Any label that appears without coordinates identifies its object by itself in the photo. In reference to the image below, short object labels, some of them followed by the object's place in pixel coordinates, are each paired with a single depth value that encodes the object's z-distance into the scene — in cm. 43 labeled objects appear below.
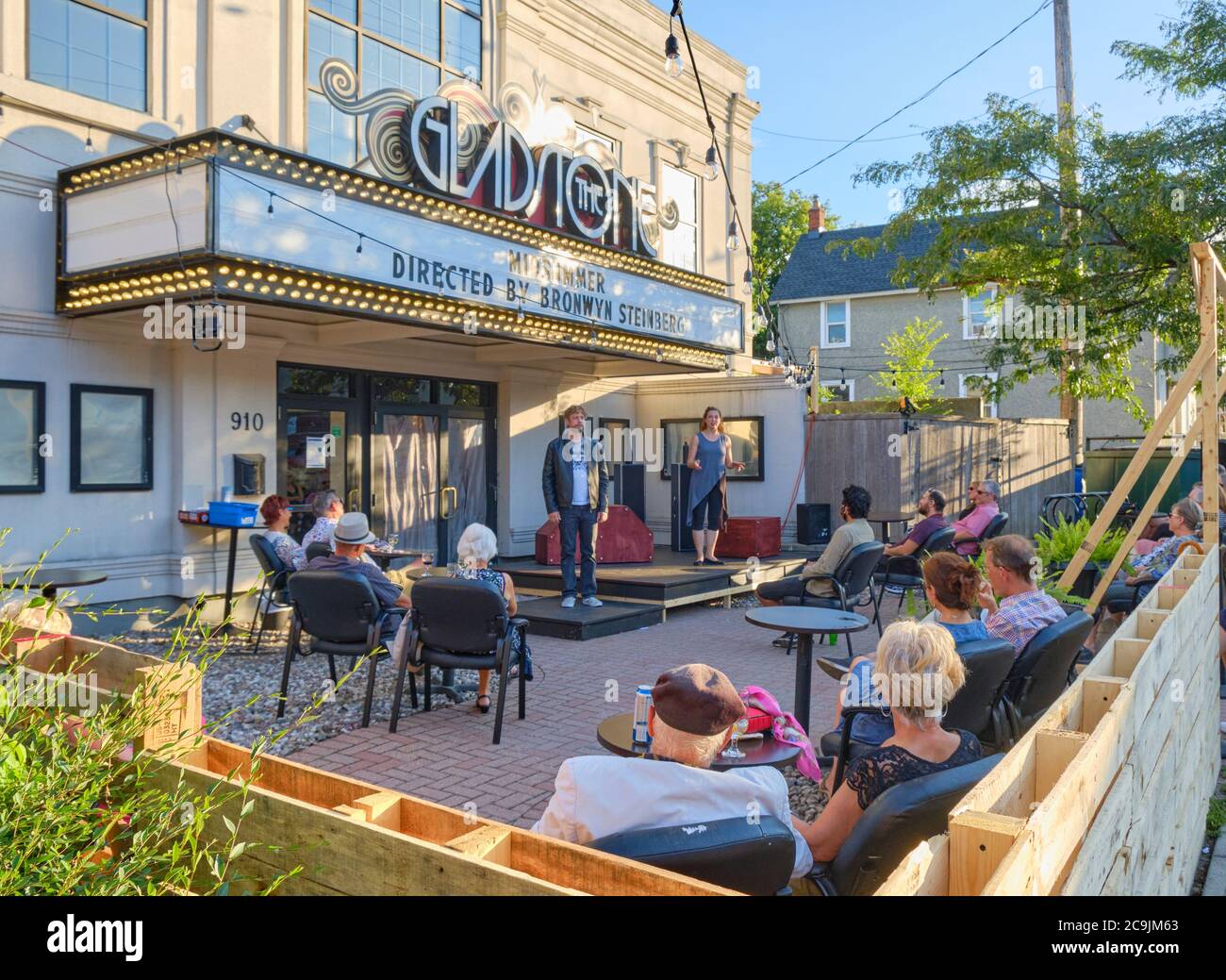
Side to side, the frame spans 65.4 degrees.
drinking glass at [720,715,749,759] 321
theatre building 784
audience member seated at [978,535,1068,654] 489
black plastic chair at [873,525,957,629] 948
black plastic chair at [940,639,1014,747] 404
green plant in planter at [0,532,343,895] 159
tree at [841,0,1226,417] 1216
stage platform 949
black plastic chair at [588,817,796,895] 217
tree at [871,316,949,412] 2709
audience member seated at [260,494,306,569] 826
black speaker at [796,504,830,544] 1417
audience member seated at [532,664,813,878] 246
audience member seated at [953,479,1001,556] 1016
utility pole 1386
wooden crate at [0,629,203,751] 205
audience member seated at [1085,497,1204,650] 735
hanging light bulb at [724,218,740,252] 1648
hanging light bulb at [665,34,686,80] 996
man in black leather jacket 935
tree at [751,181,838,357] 3953
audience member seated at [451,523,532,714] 650
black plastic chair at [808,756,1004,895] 249
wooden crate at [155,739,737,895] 159
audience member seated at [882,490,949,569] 965
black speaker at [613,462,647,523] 1446
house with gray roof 2753
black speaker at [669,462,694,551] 1286
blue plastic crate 888
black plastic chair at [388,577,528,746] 585
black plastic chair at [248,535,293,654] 813
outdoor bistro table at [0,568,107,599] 625
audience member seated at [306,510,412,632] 656
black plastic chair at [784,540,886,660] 820
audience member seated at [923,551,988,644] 445
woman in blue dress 1178
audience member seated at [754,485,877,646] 830
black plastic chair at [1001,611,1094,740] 448
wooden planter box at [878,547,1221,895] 160
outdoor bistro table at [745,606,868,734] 565
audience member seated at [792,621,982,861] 307
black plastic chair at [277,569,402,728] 616
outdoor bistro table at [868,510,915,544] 1345
